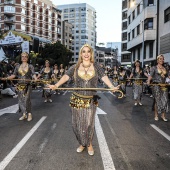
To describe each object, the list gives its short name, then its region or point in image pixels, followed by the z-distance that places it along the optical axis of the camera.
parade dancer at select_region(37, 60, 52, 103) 8.85
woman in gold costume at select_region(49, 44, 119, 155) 3.32
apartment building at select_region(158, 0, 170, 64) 18.38
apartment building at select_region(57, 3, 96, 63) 104.48
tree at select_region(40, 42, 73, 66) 43.30
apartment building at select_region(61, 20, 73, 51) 78.11
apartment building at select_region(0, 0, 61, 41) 53.21
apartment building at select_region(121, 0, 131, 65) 46.79
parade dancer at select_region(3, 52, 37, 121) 5.64
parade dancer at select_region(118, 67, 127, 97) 12.57
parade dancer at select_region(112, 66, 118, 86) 15.25
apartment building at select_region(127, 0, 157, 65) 22.59
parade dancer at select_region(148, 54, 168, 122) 5.74
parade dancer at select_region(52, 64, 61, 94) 12.84
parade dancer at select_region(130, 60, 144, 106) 8.76
